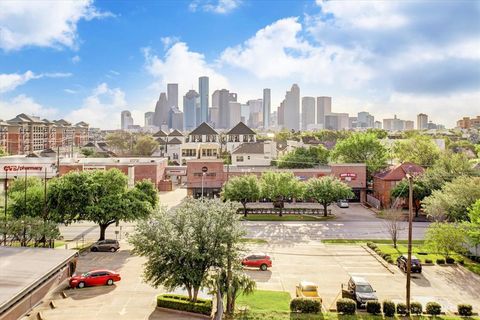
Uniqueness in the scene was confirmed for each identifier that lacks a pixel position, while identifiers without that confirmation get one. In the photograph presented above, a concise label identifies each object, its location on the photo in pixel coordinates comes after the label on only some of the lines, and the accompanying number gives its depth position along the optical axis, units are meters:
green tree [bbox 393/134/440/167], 63.72
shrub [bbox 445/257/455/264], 30.57
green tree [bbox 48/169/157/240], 34.00
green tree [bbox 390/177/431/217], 46.91
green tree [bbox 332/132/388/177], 63.16
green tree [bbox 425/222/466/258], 29.59
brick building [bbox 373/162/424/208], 51.78
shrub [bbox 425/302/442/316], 21.16
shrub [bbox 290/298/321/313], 21.17
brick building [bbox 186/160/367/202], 56.00
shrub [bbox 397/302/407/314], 21.17
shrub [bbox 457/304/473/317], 21.17
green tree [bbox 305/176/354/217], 45.69
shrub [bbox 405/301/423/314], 21.31
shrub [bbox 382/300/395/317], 21.03
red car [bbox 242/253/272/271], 28.92
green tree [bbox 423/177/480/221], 35.19
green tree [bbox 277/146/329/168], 69.00
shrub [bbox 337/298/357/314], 21.19
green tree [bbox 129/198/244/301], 20.20
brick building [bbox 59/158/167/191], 58.63
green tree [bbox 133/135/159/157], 108.19
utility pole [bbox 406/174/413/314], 20.97
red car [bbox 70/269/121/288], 25.56
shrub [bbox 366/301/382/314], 21.41
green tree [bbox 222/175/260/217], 45.44
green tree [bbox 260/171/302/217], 46.09
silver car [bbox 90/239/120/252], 33.81
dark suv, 28.12
